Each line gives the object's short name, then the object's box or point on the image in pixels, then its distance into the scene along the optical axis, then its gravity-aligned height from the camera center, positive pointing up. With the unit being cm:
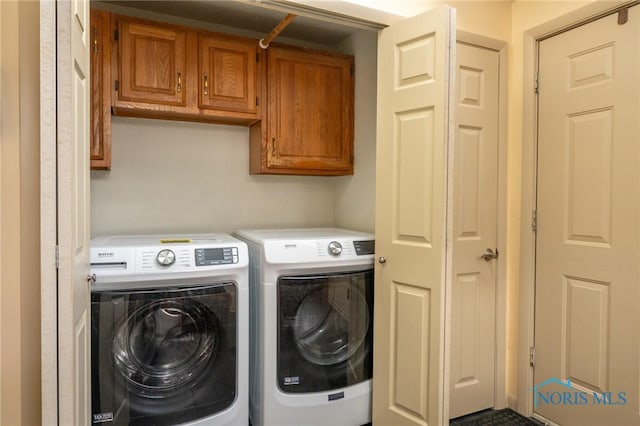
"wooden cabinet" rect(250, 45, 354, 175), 234 +54
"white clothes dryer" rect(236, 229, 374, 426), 185 -63
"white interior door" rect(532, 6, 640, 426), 177 -10
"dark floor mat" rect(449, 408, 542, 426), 213 -119
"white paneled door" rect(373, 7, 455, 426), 170 -6
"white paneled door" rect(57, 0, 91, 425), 99 -3
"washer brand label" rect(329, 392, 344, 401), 196 -97
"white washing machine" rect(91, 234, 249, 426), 159 -57
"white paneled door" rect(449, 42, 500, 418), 215 -15
